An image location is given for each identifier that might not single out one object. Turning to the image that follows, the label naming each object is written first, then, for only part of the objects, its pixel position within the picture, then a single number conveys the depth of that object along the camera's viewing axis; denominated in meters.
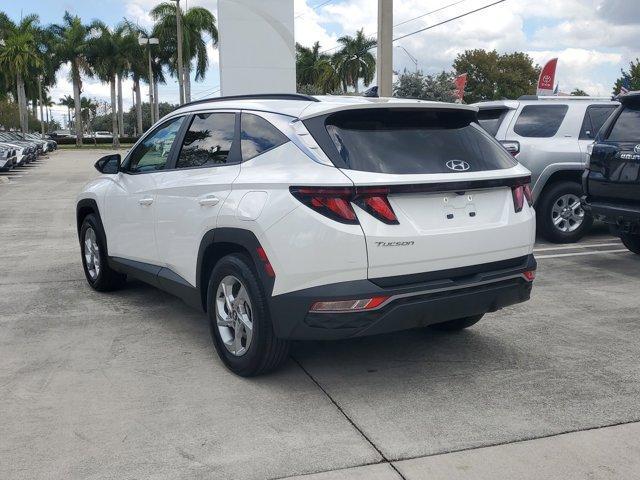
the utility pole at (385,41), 14.27
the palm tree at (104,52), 62.25
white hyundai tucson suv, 3.79
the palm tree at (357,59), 66.19
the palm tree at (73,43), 62.72
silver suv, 9.34
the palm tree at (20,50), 59.56
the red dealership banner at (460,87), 29.17
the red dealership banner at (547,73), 25.59
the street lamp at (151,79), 42.44
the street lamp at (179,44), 32.12
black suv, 7.25
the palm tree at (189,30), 49.25
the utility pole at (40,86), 68.68
